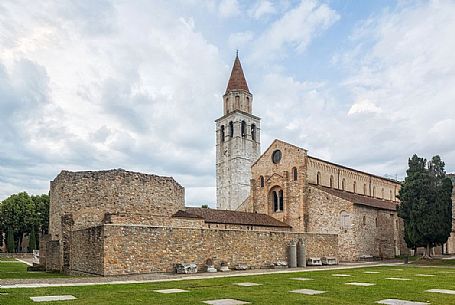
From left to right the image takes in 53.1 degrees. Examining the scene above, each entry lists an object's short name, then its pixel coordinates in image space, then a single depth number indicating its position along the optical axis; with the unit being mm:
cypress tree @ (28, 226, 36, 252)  60812
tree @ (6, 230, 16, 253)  61906
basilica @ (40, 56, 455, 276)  22797
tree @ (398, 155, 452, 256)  34969
